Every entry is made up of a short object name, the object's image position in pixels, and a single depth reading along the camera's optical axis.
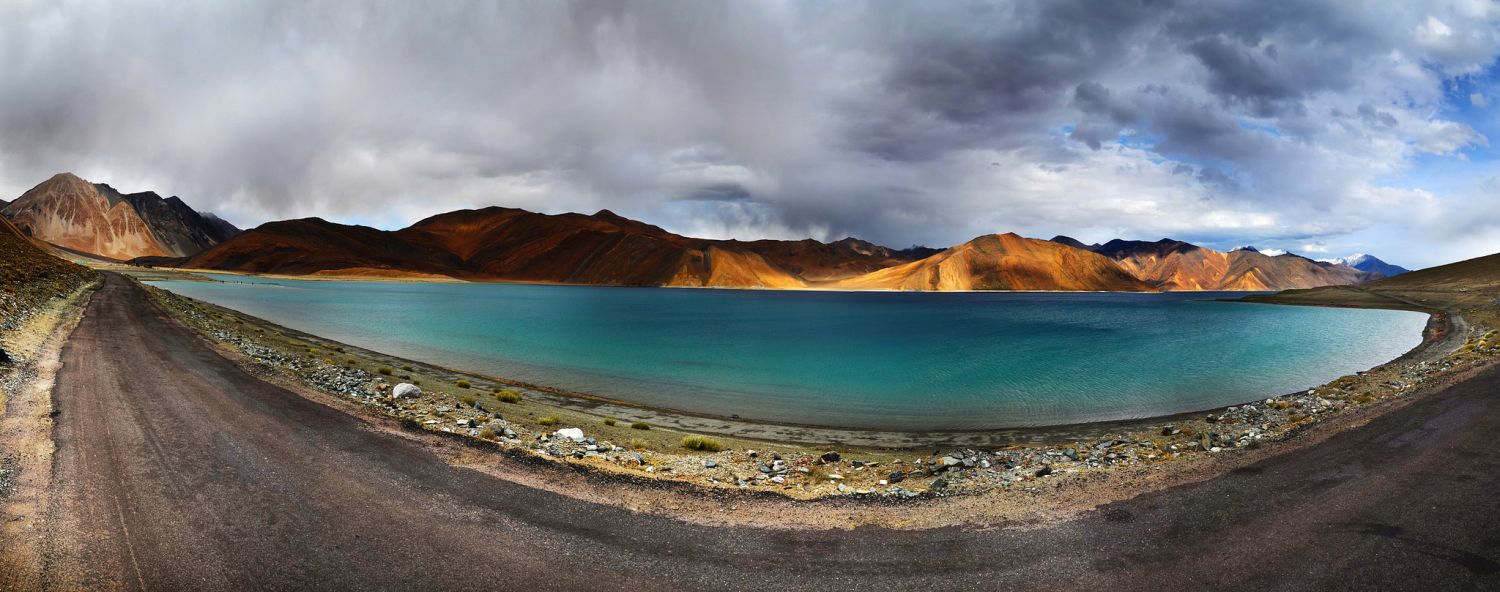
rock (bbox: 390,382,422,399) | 16.47
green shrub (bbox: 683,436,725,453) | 14.16
